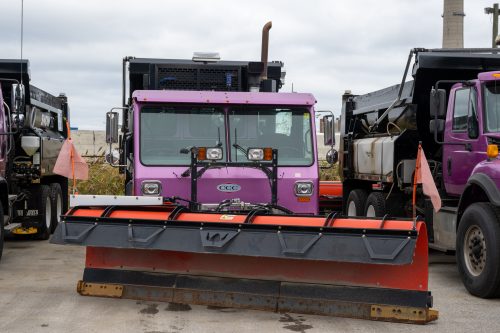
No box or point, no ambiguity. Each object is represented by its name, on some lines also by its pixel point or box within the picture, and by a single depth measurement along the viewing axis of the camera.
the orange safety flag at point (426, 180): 7.02
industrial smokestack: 33.56
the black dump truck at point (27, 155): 11.45
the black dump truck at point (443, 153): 8.23
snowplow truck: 6.76
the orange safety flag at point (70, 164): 8.30
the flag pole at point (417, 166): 7.09
